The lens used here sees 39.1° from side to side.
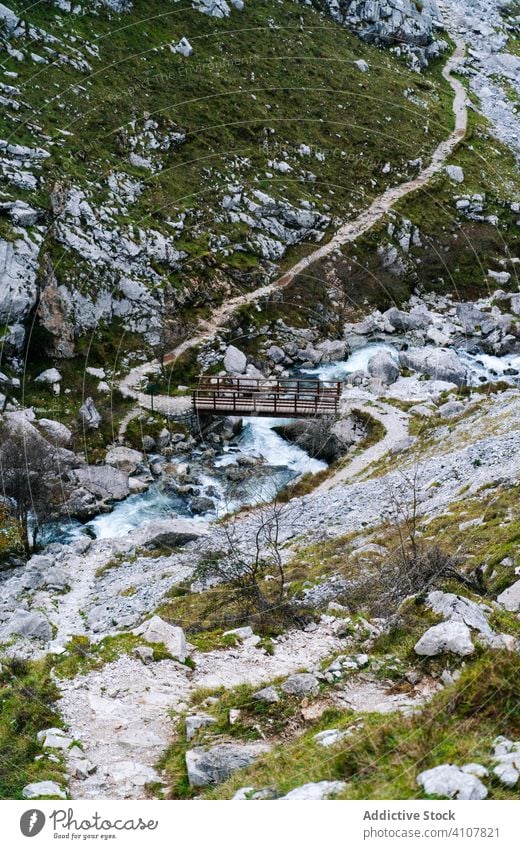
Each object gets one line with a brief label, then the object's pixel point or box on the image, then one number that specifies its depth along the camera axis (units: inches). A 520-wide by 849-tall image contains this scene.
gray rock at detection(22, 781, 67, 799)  574.2
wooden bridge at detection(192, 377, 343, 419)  2113.7
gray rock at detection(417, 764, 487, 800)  420.4
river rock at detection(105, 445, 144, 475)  1940.2
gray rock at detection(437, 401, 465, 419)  1952.5
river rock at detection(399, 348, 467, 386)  2393.0
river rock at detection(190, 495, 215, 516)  1779.0
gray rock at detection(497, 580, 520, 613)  679.1
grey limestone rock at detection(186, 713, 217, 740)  629.0
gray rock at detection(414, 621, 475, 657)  581.3
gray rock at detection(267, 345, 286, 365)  2461.9
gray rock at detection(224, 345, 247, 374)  2365.9
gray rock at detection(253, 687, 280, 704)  639.8
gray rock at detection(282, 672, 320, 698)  638.2
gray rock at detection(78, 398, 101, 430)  2033.7
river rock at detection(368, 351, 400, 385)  2358.5
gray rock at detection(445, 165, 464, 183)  3405.5
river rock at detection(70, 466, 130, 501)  1834.4
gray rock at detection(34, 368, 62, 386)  2094.0
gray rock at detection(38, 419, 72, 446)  1924.2
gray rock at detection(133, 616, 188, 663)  803.4
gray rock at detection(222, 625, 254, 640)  823.7
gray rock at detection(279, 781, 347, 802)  460.1
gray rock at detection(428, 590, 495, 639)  612.7
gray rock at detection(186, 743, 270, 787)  560.1
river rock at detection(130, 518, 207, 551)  1470.2
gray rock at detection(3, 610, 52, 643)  1075.3
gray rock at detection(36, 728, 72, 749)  653.9
